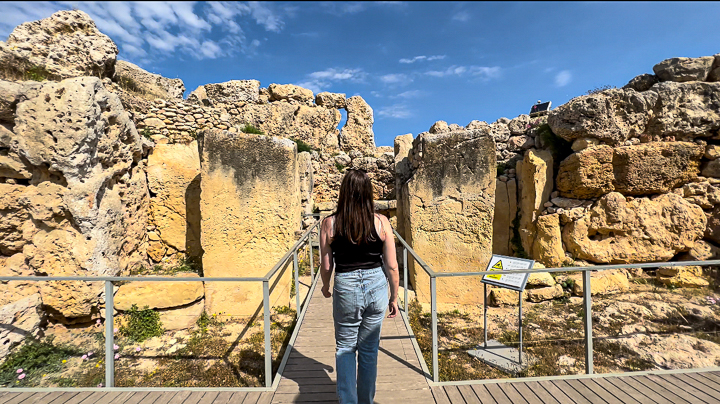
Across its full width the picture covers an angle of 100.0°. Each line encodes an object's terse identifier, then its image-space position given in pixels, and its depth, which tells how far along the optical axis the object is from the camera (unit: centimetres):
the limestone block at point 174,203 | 554
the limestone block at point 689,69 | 623
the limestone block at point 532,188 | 618
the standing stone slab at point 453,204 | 523
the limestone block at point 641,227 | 587
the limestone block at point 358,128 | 1201
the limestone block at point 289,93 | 1170
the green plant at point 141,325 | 462
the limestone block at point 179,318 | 485
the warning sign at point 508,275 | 339
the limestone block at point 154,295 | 473
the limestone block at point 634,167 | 580
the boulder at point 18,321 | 369
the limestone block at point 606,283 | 586
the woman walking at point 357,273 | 212
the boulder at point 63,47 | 501
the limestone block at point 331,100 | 1236
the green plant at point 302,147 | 765
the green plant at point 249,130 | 669
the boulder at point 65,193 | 409
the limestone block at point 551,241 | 606
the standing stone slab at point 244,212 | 480
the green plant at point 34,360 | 357
